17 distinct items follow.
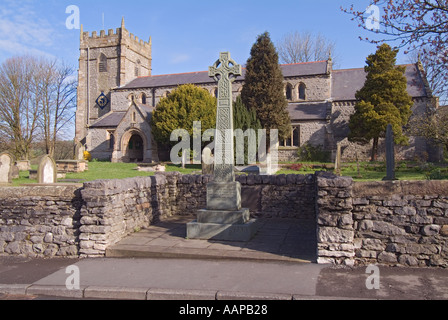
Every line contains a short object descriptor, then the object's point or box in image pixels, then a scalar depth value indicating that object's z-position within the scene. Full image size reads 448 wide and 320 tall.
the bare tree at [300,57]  47.06
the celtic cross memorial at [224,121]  7.66
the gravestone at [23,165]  23.44
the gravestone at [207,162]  15.71
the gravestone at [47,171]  12.16
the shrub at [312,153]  30.92
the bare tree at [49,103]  37.22
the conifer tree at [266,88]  29.81
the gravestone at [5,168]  14.45
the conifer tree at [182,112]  29.05
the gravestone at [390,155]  10.62
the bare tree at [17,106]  32.84
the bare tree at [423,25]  7.36
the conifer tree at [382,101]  26.94
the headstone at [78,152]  23.14
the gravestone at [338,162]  18.51
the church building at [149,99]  31.70
